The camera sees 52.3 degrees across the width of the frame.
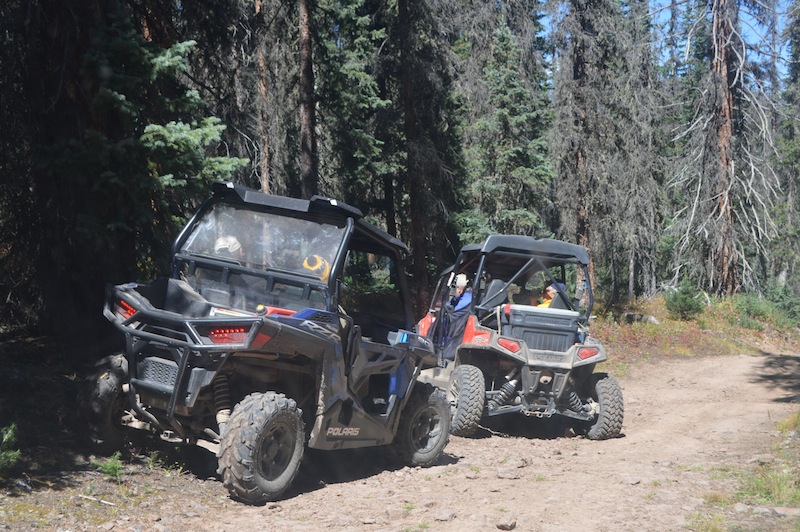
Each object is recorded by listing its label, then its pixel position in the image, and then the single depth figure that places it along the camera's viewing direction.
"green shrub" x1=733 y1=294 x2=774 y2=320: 26.72
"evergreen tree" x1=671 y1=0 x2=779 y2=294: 27.50
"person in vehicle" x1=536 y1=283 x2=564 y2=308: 12.48
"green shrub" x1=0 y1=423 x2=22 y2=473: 6.16
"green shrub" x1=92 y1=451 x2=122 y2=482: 6.71
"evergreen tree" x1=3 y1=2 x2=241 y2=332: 8.30
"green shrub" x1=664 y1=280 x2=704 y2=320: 25.17
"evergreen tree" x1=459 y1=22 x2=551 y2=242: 23.03
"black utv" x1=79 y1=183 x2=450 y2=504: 6.49
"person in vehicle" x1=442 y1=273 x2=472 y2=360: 12.45
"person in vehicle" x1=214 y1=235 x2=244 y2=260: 7.78
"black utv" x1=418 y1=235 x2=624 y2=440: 11.33
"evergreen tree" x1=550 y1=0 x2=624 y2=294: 24.33
